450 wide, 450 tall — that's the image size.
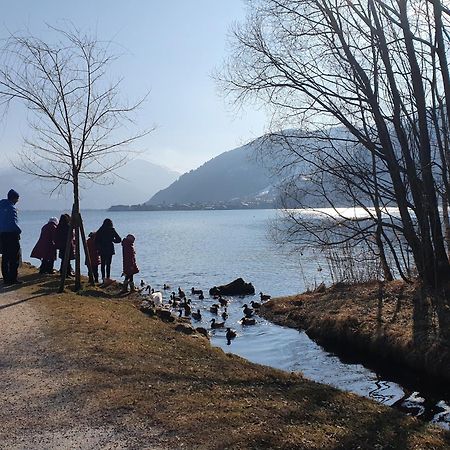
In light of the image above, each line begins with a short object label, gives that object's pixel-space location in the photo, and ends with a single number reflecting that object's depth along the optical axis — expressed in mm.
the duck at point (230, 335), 14348
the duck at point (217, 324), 15927
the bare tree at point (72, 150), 15086
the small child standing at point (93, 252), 19297
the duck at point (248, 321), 16616
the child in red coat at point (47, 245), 18656
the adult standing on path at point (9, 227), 14617
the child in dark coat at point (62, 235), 18312
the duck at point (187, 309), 18250
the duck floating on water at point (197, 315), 17531
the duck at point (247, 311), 18000
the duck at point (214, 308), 18956
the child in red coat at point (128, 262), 18281
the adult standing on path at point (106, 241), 18766
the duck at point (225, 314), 17825
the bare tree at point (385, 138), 14078
